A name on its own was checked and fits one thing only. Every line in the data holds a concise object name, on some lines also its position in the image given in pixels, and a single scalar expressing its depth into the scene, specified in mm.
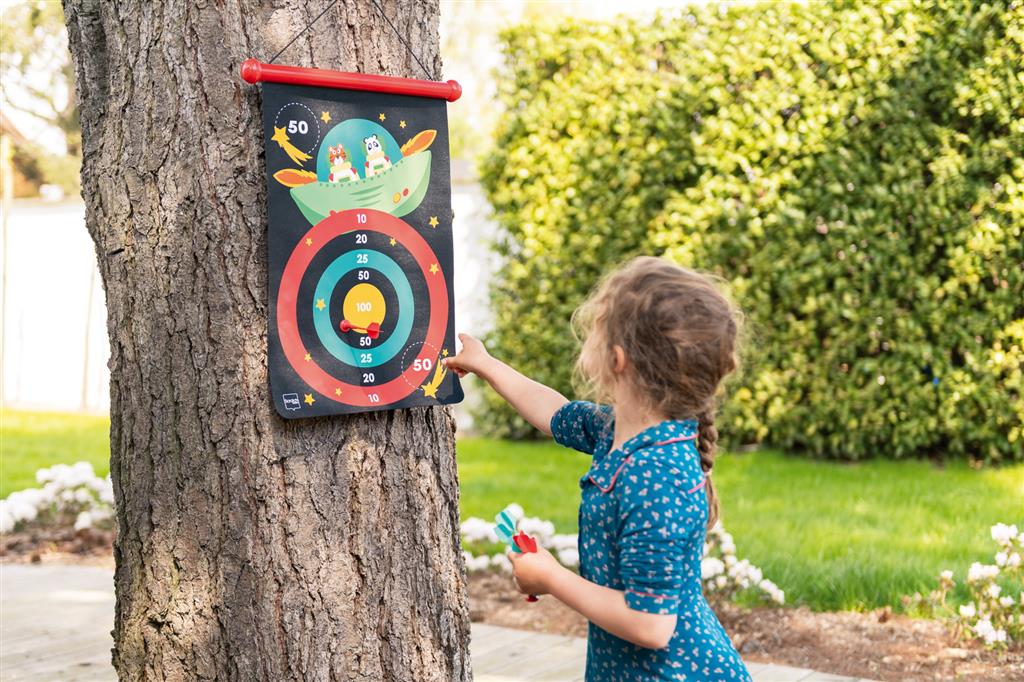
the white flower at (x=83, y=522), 5352
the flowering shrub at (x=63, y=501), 5570
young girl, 1666
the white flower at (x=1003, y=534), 3727
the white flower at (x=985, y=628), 3492
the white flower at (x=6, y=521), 5445
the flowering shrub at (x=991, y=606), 3542
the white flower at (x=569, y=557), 4152
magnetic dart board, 2062
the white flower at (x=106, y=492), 5559
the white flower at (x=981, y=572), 3607
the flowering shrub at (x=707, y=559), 4016
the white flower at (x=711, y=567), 3982
